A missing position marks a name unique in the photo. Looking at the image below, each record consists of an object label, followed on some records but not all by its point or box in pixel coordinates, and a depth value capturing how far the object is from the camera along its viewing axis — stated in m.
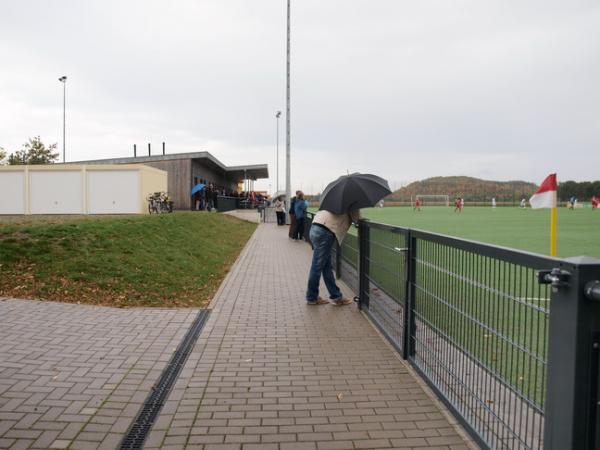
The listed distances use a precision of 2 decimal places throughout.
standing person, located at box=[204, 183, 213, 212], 35.10
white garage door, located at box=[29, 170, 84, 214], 27.11
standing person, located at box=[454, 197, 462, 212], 57.12
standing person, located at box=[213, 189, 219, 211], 35.41
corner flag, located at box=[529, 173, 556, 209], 8.12
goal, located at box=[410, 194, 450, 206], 101.07
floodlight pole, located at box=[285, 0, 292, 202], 29.52
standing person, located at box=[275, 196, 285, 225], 30.08
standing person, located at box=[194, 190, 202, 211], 34.29
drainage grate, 3.45
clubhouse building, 35.38
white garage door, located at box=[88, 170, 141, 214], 27.30
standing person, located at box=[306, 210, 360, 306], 7.37
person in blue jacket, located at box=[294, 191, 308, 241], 19.44
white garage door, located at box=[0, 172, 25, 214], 27.36
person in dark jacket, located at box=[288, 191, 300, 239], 20.62
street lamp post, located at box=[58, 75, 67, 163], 55.09
